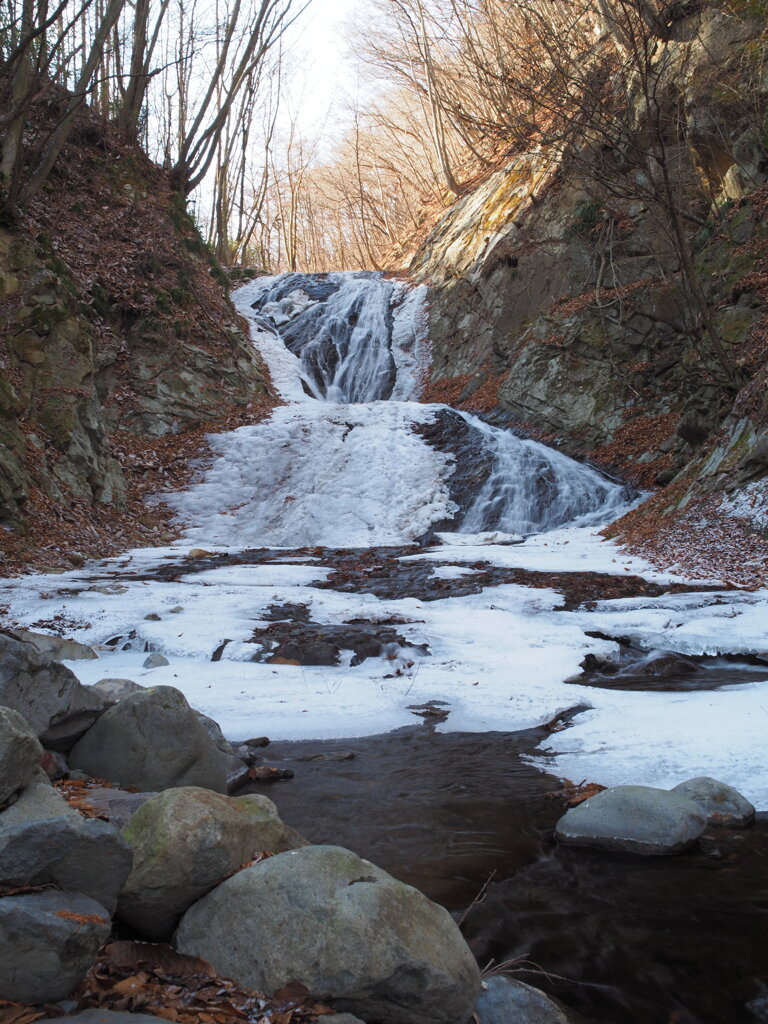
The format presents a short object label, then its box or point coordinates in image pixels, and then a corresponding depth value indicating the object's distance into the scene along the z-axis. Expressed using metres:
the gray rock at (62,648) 5.27
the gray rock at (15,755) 2.27
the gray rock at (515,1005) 2.21
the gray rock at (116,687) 4.28
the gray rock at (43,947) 1.80
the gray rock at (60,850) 2.01
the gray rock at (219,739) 4.11
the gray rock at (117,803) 2.72
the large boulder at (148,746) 3.42
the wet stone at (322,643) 6.11
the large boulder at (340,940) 2.06
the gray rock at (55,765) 3.14
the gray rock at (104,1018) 1.75
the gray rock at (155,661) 5.79
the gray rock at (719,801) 3.36
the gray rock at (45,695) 3.35
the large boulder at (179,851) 2.31
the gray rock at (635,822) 3.25
